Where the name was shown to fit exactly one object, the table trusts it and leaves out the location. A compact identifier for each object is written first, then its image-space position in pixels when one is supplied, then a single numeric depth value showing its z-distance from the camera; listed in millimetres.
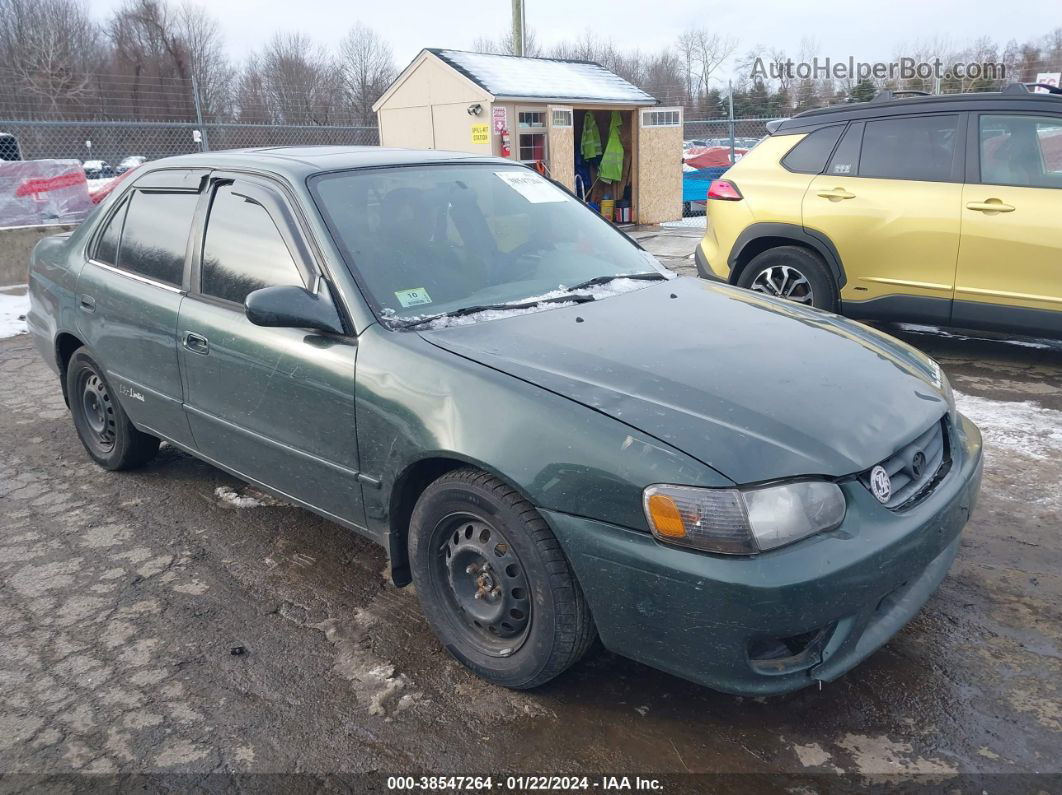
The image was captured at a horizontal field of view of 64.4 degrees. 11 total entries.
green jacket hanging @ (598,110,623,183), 14453
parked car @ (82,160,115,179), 23219
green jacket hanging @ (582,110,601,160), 14508
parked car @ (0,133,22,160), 14125
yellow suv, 5383
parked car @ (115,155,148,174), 17778
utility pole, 16469
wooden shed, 12555
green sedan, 2230
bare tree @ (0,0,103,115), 30312
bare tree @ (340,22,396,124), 36625
